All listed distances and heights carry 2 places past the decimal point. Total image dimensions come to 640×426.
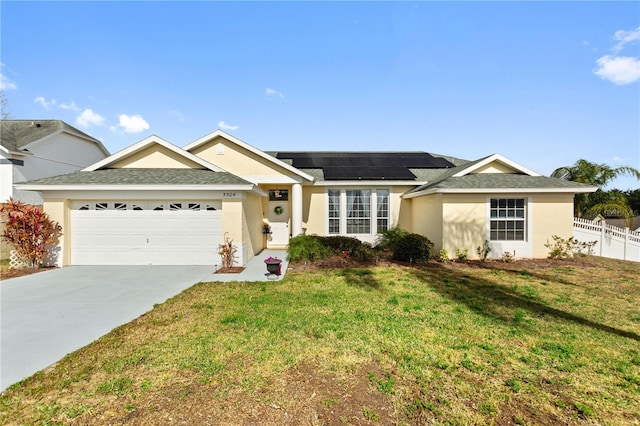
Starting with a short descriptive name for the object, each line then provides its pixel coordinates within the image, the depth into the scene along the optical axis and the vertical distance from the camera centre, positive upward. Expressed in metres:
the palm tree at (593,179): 15.95 +2.19
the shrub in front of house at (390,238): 12.37 -1.12
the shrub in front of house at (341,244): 11.62 -1.28
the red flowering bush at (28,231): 9.50 -0.64
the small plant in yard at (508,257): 11.24 -1.71
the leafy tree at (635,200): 36.62 +2.03
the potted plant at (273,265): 8.76 -1.63
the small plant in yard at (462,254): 11.47 -1.63
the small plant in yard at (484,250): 11.58 -1.47
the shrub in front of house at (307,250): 11.12 -1.47
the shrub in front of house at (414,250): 11.09 -1.42
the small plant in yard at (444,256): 11.26 -1.69
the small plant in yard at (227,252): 9.94 -1.41
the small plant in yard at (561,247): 11.61 -1.35
